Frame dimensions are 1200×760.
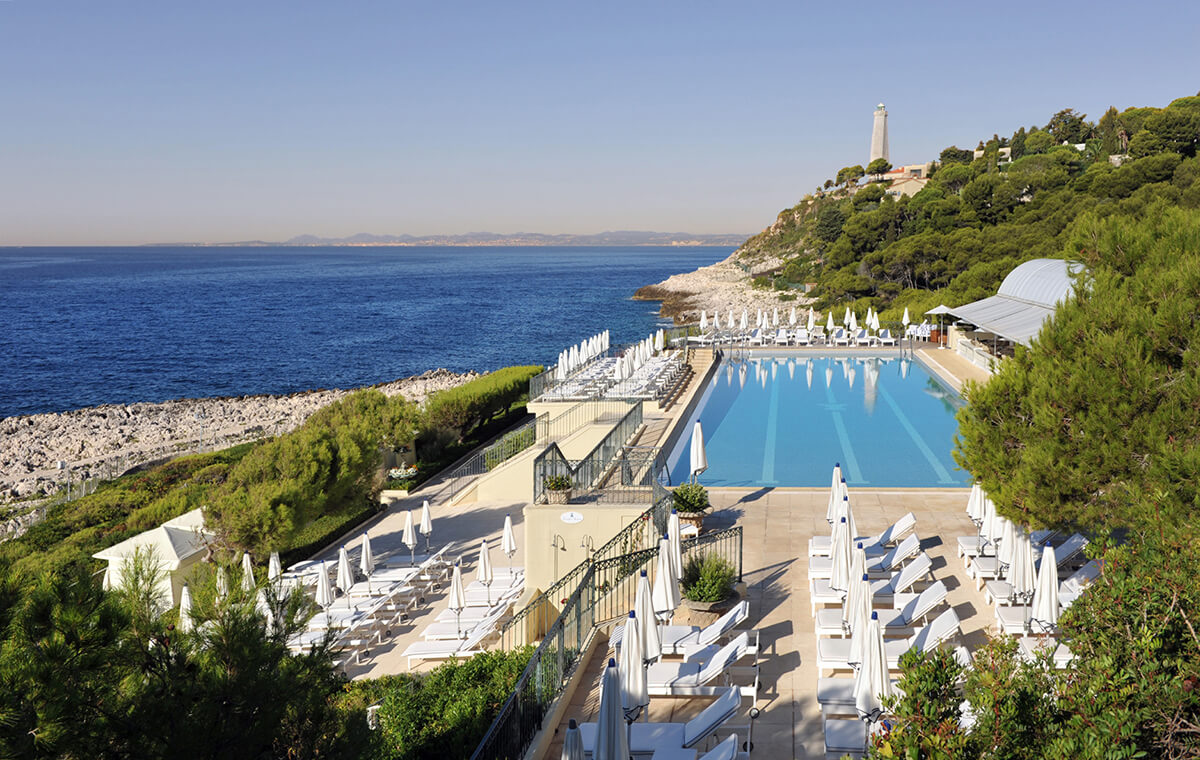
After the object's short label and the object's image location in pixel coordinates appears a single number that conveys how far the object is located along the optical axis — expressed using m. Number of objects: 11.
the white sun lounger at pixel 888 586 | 9.48
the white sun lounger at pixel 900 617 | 8.62
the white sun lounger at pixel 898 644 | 7.75
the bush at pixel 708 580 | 9.52
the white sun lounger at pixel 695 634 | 8.25
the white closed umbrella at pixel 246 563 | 11.08
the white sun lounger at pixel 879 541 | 11.00
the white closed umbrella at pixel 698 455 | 14.45
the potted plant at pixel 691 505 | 12.78
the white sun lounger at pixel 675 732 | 6.39
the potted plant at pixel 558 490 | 11.64
